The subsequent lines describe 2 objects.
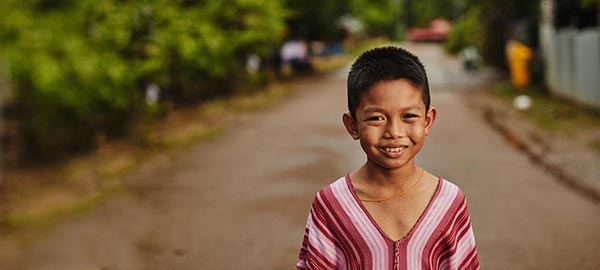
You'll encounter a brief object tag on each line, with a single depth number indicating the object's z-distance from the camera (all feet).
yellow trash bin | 66.08
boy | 8.43
